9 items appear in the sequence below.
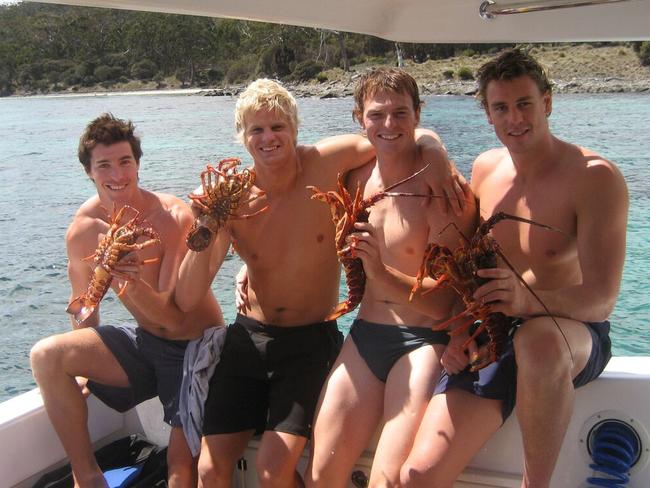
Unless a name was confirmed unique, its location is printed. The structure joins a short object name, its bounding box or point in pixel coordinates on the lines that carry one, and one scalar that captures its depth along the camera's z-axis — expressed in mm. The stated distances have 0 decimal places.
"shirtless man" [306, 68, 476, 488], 2420
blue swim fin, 2898
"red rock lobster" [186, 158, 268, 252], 2652
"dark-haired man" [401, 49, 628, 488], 2162
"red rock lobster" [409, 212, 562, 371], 2205
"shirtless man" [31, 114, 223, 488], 2861
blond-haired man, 2627
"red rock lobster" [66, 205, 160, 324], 2707
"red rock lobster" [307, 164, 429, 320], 2400
